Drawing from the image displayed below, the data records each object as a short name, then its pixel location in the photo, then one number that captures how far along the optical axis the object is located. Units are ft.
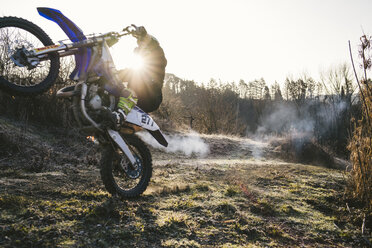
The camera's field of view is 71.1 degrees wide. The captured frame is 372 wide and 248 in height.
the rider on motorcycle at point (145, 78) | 11.76
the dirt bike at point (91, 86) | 9.99
